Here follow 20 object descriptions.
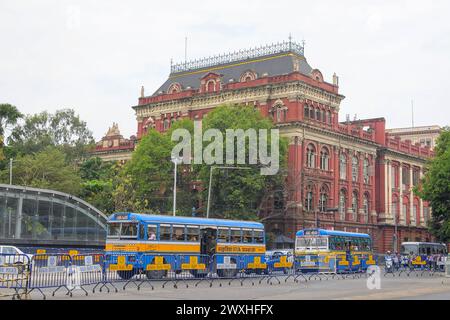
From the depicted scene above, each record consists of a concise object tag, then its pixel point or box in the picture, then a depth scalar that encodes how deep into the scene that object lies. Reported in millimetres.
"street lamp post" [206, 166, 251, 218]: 54788
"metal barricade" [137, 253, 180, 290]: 30375
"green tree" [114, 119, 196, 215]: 63250
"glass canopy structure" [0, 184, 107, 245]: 47594
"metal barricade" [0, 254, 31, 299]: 20500
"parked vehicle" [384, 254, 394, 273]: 44375
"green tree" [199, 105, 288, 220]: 58219
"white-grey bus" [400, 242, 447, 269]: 59969
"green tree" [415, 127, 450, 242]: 55219
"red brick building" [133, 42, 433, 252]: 66062
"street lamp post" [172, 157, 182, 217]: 52684
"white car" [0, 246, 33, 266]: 36031
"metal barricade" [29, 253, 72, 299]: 22266
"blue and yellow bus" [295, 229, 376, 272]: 41562
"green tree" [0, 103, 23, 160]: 65562
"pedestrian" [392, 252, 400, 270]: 51475
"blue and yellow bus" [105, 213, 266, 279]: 30750
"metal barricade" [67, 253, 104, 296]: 23188
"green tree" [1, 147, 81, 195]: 64125
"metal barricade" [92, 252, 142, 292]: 26522
